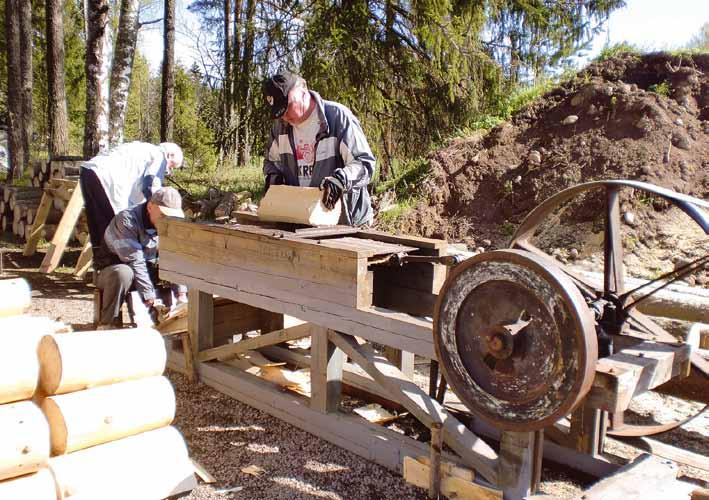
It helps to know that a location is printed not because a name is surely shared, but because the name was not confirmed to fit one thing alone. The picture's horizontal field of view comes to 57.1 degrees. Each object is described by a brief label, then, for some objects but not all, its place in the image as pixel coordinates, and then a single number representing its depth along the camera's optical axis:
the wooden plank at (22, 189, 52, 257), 9.70
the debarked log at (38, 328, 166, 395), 2.88
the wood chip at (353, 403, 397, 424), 4.18
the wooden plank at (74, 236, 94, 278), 8.38
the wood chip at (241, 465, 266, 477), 3.53
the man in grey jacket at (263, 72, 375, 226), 4.48
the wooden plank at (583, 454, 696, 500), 2.52
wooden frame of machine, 2.40
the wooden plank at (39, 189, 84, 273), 8.73
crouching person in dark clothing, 5.21
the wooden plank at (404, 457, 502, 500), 2.86
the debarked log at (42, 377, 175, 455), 2.85
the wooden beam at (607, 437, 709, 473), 3.42
